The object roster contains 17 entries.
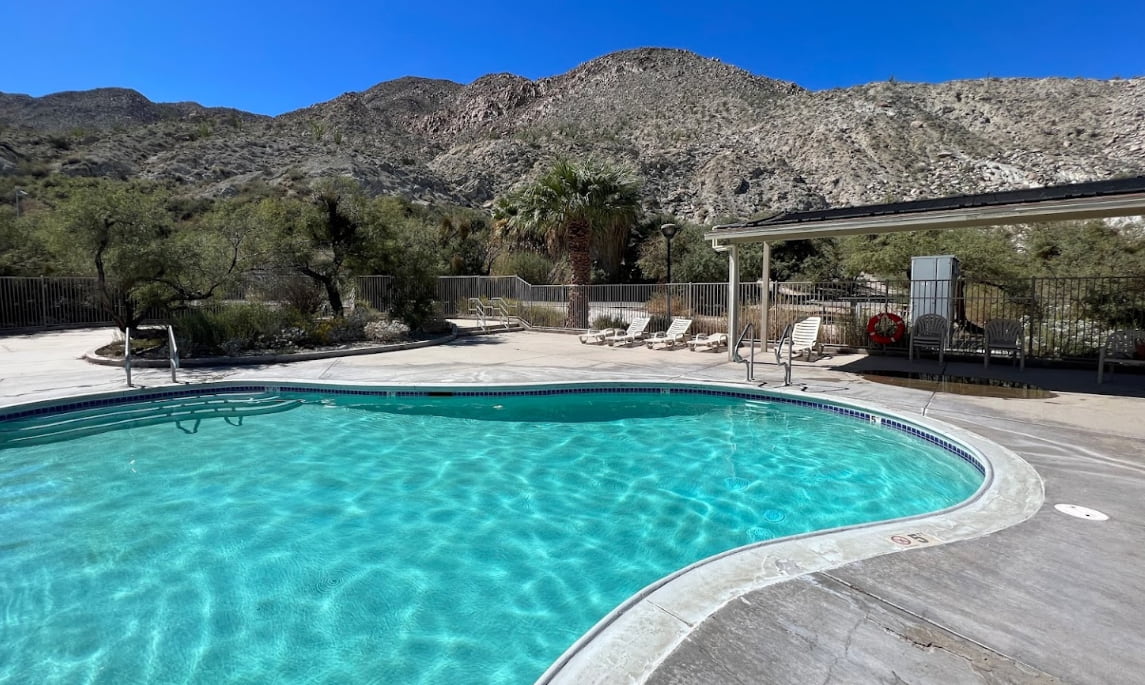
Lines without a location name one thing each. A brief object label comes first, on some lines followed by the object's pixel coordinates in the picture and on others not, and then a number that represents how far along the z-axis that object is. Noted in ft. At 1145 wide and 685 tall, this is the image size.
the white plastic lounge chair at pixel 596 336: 51.24
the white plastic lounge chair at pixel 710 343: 44.21
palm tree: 61.41
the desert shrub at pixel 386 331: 49.80
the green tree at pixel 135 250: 37.17
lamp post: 54.70
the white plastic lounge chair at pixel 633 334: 49.88
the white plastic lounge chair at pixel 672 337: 46.93
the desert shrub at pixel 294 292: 50.49
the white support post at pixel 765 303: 39.94
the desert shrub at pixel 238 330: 41.29
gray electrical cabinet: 43.42
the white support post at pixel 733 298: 37.47
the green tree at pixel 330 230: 51.39
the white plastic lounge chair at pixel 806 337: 40.14
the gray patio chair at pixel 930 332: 36.35
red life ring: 40.50
